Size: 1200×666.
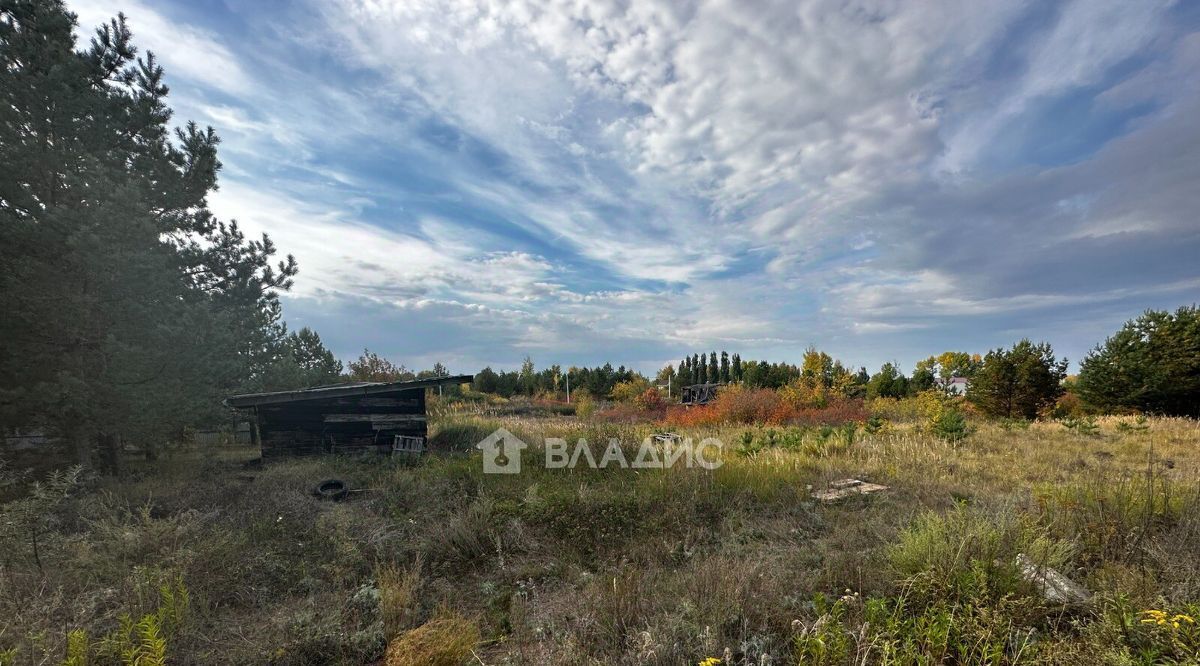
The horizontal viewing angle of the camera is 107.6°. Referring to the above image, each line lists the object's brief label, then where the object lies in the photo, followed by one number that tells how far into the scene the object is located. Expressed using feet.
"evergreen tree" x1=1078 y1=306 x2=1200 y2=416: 47.70
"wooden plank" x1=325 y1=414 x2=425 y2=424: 30.81
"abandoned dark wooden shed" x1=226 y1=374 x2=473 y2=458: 29.58
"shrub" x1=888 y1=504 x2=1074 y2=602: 9.37
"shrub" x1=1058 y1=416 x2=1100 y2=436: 34.06
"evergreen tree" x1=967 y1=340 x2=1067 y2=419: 52.13
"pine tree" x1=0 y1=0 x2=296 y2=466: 23.00
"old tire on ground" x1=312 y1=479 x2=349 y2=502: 21.26
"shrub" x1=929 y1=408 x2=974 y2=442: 30.35
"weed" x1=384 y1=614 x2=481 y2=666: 8.48
